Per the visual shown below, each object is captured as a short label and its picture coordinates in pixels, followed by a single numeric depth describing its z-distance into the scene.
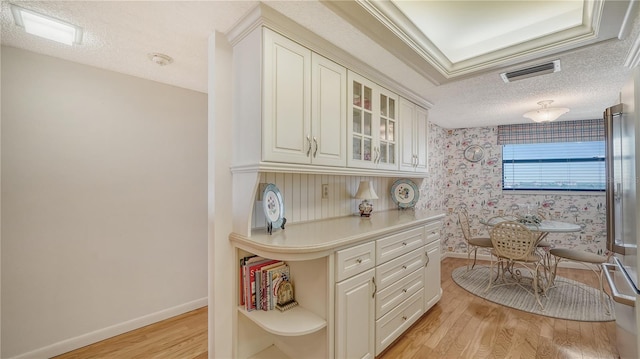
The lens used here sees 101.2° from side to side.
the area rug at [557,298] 2.61
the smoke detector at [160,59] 1.96
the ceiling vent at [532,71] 2.13
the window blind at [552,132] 3.96
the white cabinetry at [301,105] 1.57
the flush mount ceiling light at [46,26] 1.51
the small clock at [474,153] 4.58
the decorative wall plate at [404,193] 3.08
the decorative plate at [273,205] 1.76
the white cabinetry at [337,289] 1.54
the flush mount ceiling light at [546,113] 3.09
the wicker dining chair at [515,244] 2.83
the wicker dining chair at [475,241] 3.58
